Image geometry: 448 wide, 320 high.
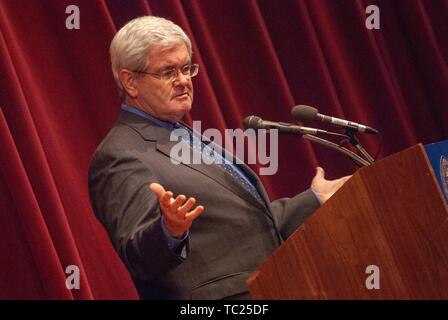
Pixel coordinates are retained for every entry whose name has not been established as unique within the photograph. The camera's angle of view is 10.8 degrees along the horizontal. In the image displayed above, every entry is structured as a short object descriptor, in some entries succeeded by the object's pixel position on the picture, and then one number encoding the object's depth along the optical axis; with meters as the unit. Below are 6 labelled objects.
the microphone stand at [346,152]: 5.23
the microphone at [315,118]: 5.26
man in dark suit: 5.09
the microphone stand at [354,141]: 5.26
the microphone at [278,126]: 5.24
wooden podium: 4.93
